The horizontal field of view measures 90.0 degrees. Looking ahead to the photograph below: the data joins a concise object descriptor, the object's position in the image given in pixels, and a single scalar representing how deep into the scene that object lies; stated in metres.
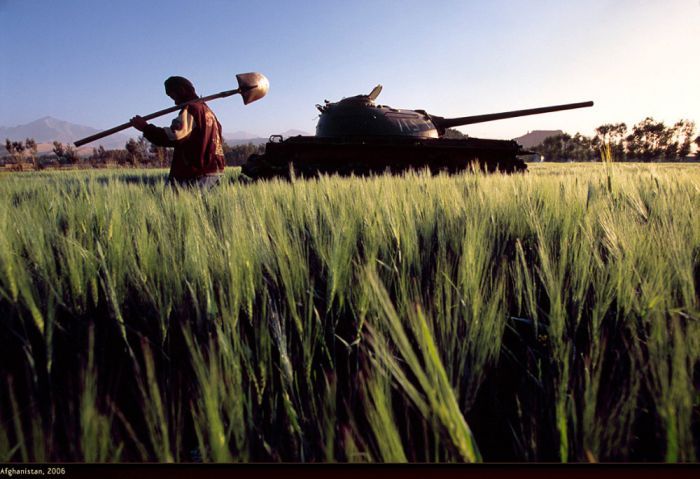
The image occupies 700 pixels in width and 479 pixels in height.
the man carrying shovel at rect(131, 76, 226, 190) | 2.73
